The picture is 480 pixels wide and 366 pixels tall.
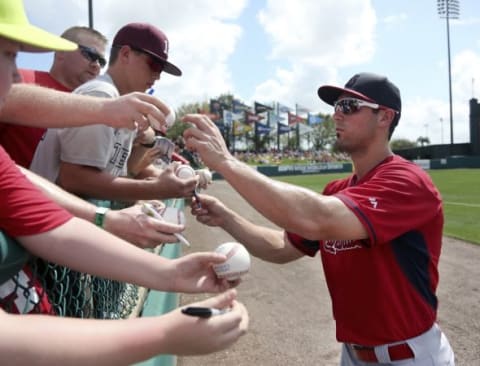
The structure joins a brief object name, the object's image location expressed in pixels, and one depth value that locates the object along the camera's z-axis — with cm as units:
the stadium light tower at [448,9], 5647
